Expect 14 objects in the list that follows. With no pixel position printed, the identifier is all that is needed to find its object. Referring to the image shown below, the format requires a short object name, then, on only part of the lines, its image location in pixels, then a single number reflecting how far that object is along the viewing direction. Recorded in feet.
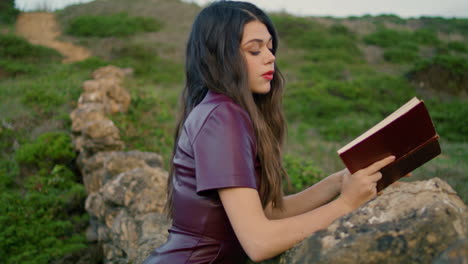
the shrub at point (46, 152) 17.12
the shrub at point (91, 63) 38.32
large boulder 3.49
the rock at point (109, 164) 13.02
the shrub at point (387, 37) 50.67
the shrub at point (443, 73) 31.76
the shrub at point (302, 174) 14.66
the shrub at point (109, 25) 53.01
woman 4.04
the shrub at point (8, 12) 52.11
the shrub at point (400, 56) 44.04
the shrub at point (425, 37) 49.45
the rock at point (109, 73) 31.24
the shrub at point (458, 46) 44.88
